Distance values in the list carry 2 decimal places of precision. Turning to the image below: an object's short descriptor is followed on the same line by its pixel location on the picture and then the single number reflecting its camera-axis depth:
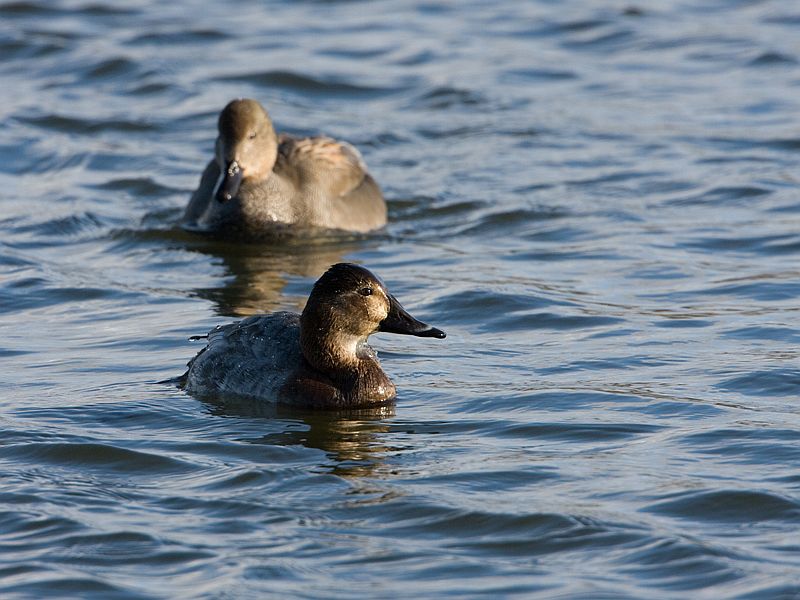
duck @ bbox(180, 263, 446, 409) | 19.33
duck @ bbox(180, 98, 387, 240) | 29.48
